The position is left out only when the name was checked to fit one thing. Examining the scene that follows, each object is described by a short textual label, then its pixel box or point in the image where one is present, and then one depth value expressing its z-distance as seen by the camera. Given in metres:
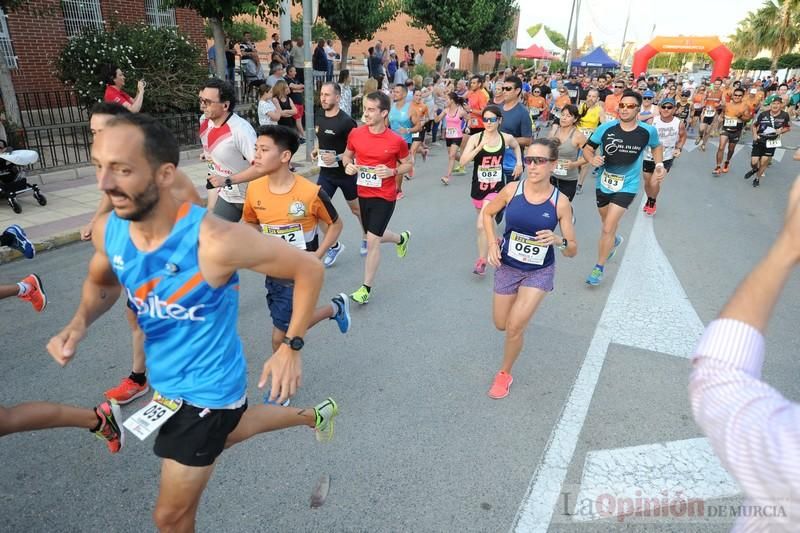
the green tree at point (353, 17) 19.36
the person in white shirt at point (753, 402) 0.93
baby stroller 6.93
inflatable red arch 32.69
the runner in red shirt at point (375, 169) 5.13
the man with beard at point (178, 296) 1.84
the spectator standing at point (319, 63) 17.75
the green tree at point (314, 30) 29.74
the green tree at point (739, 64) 60.12
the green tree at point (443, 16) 25.31
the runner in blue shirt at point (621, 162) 5.87
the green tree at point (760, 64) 53.78
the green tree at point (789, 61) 44.56
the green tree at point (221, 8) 11.19
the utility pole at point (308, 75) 10.37
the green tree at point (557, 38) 112.96
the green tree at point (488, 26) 25.78
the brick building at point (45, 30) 12.37
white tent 38.03
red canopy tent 34.69
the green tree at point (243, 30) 23.92
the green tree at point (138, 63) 10.86
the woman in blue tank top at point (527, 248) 3.72
